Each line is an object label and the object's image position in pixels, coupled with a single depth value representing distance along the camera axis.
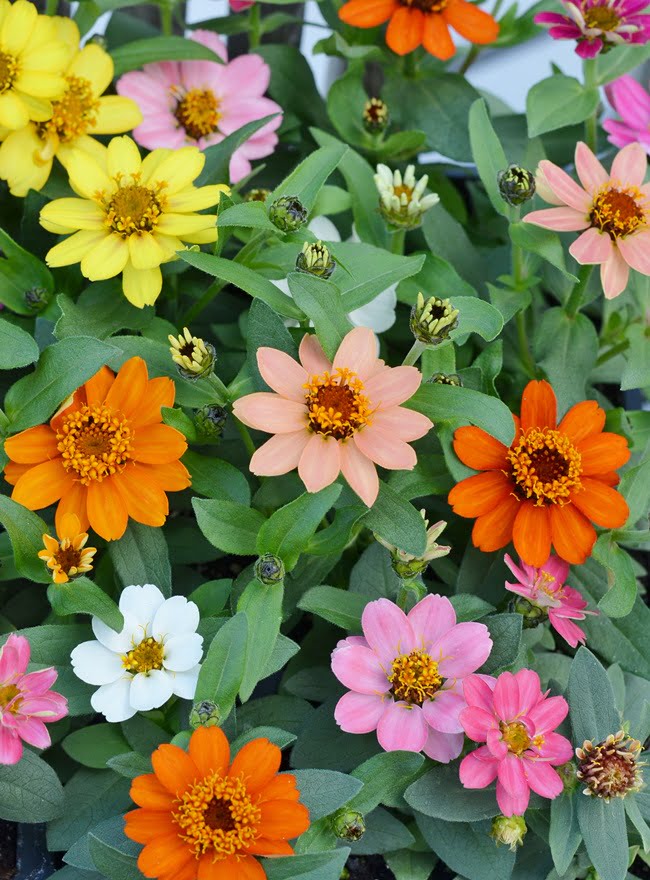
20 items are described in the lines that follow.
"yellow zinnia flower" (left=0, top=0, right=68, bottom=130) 0.89
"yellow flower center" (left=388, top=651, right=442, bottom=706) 0.77
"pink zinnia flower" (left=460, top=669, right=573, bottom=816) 0.73
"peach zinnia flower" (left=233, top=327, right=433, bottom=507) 0.75
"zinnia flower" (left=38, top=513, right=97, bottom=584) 0.74
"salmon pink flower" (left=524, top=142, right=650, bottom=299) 0.86
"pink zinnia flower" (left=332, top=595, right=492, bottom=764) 0.76
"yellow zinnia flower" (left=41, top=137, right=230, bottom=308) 0.84
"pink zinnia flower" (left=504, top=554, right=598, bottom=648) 0.81
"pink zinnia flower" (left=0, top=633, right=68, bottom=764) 0.71
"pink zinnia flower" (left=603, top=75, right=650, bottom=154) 1.07
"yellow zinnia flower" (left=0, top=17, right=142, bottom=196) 0.92
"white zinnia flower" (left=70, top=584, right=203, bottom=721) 0.75
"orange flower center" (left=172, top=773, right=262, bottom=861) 0.65
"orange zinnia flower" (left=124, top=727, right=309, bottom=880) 0.66
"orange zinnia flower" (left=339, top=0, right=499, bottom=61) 1.00
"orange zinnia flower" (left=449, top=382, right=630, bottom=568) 0.82
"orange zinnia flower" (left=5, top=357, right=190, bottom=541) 0.78
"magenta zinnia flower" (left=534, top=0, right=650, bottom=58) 0.93
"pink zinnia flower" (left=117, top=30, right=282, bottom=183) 1.05
